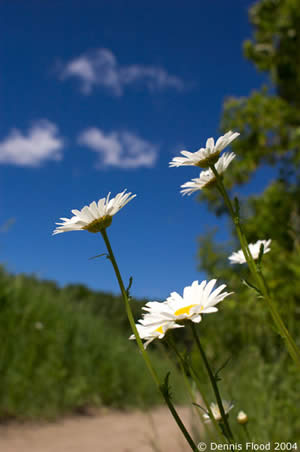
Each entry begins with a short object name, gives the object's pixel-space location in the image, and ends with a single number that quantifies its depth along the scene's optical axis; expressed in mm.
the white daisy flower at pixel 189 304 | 221
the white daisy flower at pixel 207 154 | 262
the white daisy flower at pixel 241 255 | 336
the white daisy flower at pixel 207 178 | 285
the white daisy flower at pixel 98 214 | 244
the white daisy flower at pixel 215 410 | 304
